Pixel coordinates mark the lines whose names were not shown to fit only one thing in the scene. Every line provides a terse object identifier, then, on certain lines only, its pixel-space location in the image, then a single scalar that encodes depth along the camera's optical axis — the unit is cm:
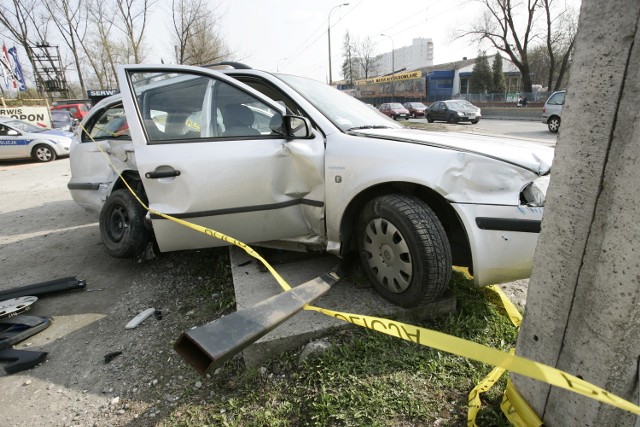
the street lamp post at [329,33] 3220
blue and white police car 1165
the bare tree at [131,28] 2848
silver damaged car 211
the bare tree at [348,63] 6569
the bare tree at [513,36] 3297
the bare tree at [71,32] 3113
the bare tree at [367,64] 6750
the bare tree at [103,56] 3022
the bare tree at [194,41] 2720
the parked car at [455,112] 2295
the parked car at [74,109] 1816
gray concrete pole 114
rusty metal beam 149
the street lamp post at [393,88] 4566
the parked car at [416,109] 3077
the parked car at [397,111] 2939
